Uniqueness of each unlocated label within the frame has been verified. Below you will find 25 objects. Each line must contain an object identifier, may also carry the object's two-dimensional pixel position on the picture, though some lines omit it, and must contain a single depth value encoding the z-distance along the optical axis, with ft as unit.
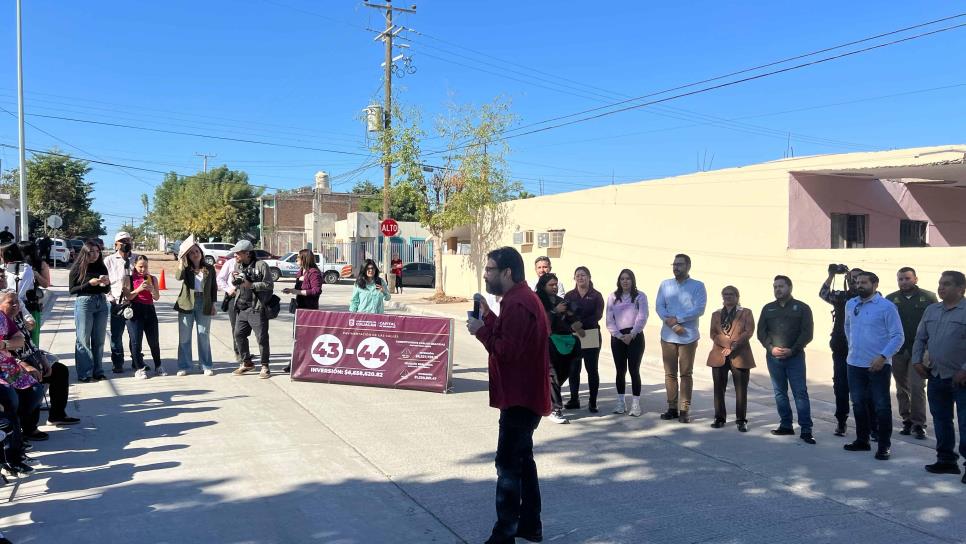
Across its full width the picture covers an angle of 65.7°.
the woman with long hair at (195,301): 33.78
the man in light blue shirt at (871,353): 22.44
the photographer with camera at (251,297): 33.40
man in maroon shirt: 14.97
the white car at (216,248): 135.13
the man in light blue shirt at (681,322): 26.96
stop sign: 88.69
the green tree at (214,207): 209.69
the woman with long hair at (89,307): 31.04
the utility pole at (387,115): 85.97
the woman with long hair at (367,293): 34.91
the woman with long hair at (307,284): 35.78
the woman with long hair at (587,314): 28.02
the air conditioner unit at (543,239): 72.28
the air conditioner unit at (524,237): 75.77
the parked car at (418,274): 115.85
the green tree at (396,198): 84.43
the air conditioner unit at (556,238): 71.56
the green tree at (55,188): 158.30
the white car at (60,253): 127.69
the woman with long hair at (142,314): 33.71
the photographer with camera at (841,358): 25.35
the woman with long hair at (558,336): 27.17
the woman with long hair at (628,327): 27.73
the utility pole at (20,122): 85.83
